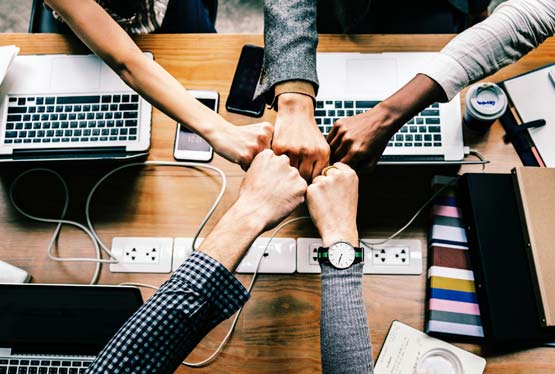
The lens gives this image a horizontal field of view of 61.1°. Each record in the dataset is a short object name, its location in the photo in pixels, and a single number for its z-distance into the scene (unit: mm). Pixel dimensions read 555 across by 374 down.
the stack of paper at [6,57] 1021
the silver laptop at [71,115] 1011
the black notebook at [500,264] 897
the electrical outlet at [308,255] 995
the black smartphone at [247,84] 1075
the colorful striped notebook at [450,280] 935
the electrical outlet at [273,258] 997
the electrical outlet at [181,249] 1007
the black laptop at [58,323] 854
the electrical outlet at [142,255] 1008
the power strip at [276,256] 996
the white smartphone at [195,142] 1059
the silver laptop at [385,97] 989
